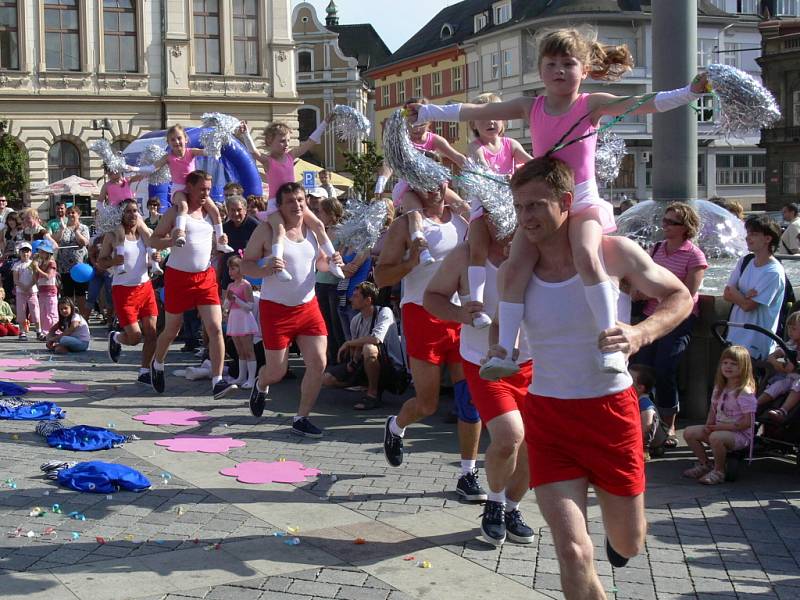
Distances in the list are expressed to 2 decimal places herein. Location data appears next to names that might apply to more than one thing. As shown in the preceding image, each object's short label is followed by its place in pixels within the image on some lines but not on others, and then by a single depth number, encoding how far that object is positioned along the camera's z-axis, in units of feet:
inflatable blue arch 57.47
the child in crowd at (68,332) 48.26
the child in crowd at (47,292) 54.65
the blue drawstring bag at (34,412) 30.68
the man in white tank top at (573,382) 13.46
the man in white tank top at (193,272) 33.37
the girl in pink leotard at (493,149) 21.48
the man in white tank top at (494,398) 18.20
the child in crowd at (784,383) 23.65
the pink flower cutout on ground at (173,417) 30.45
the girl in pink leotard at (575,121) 13.53
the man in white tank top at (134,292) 36.24
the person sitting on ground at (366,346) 32.99
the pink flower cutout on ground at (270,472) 23.53
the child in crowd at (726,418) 23.45
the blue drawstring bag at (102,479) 22.21
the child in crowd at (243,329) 36.81
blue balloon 56.80
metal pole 34.55
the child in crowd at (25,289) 54.95
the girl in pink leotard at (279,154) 32.73
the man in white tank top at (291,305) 27.68
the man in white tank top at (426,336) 21.74
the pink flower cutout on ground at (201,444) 26.71
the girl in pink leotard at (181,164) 35.32
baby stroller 23.45
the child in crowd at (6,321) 56.08
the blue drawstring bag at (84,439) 26.48
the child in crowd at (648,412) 24.98
